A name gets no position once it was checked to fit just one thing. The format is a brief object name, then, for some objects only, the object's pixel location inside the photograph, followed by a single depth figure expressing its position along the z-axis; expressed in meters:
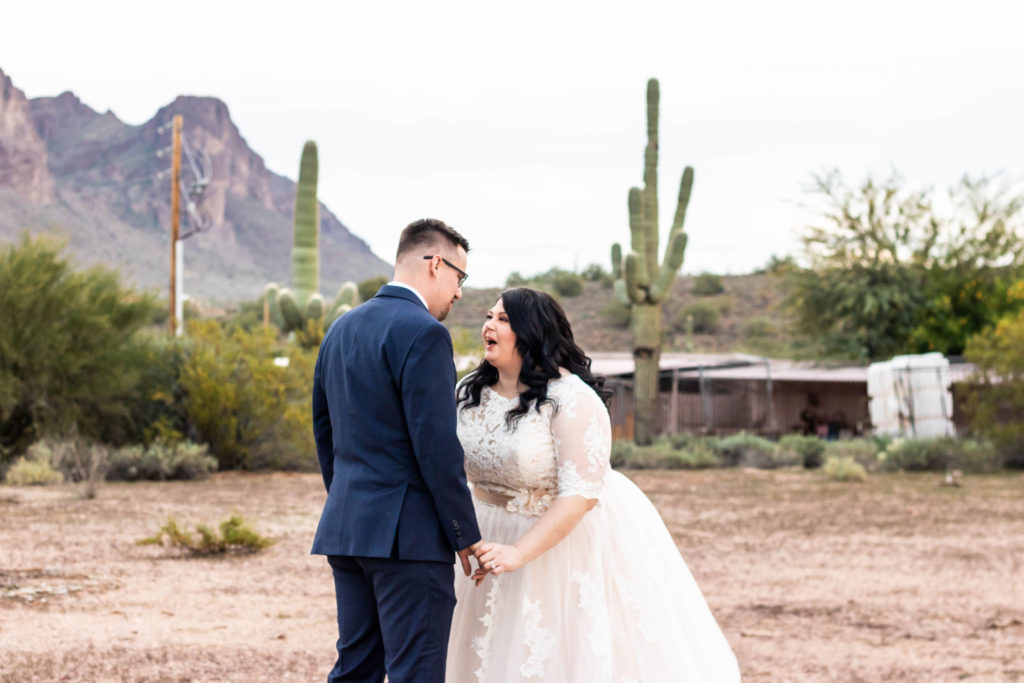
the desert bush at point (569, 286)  66.25
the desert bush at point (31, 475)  15.52
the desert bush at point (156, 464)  17.39
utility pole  26.93
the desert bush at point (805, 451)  23.47
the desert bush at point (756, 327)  58.54
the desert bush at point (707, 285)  70.06
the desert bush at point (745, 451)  23.61
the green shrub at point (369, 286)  58.62
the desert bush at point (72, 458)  16.41
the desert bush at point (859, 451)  22.44
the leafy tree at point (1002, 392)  22.08
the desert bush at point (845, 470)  19.89
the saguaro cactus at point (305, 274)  23.39
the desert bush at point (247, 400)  19.03
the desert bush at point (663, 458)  22.55
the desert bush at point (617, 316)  60.31
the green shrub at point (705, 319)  61.91
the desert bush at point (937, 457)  21.97
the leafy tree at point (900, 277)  31.91
